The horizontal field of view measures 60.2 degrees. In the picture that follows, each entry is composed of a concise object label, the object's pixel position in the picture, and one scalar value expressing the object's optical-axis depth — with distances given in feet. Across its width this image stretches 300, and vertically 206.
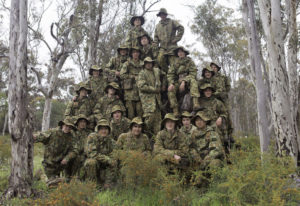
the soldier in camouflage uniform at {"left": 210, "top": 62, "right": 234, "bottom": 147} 24.91
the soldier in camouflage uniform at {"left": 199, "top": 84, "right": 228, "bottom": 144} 22.95
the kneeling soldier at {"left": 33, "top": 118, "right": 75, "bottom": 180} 19.95
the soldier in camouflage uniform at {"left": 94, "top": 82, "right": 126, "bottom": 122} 24.89
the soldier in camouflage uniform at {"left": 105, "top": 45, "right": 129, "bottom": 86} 29.07
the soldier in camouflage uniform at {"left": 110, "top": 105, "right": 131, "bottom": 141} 22.36
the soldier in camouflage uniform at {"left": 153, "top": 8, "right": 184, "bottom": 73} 30.01
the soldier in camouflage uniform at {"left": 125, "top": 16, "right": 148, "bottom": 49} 30.14
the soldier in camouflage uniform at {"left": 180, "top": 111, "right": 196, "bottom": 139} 19.84
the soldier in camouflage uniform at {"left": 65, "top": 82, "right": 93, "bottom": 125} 25.50
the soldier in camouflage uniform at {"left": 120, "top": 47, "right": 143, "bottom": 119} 26.09
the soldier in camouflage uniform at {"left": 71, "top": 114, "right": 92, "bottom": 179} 20.02
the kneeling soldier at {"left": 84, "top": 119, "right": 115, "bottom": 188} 17.58
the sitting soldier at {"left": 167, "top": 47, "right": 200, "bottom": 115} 24.82
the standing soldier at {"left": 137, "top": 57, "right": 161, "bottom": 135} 24.11
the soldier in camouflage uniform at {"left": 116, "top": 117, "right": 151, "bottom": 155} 18.99
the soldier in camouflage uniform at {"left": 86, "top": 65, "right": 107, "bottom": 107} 27.07
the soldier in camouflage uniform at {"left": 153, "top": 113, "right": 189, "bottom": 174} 16.84
